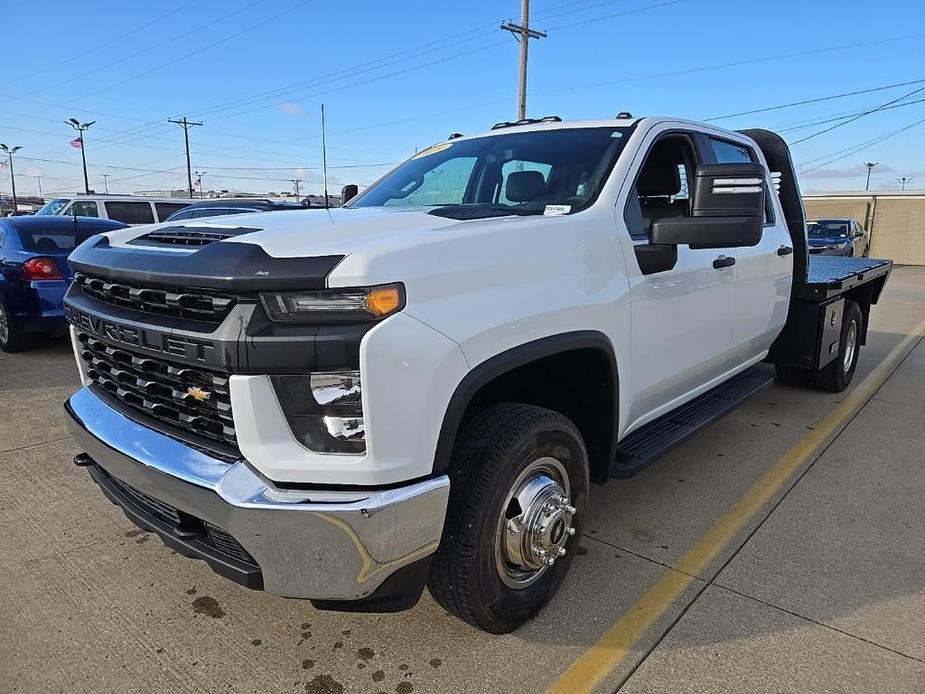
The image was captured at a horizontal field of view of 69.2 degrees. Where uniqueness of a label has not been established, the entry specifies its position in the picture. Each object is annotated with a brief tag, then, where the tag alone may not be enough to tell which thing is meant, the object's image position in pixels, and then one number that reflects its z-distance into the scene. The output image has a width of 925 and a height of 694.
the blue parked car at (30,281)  6.98
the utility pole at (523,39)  22.11
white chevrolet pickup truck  1.91
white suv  13.62
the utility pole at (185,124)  56.69
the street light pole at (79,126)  51.66
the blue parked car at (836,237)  17.45
